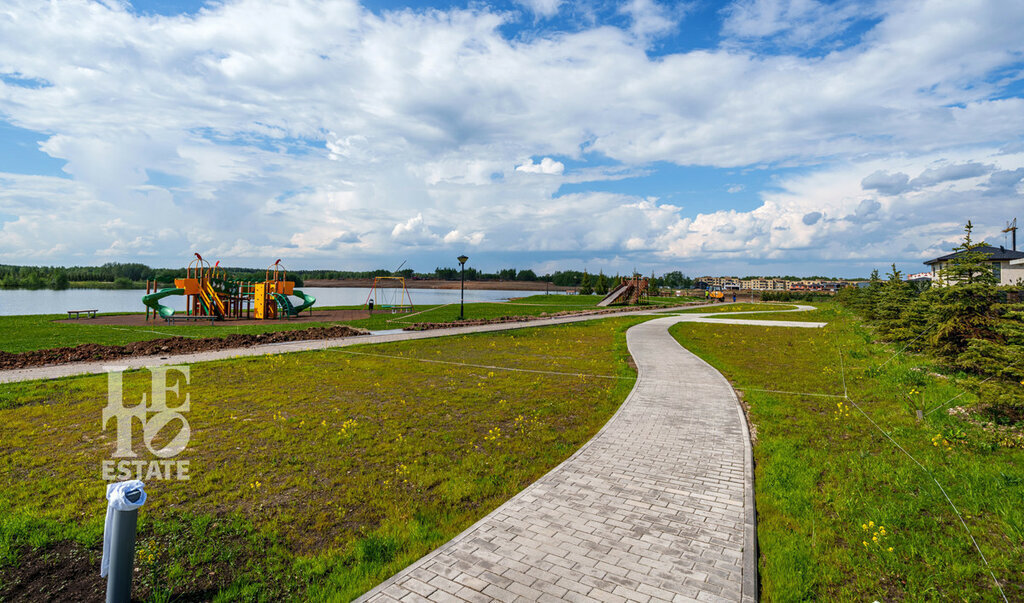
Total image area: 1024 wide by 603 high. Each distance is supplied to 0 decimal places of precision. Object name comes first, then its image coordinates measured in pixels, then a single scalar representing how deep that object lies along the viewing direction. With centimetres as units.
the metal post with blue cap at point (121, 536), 287
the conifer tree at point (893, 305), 1387
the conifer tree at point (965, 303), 892
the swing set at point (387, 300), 3313
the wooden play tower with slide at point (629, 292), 4178
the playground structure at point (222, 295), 2478
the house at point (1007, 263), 1892
